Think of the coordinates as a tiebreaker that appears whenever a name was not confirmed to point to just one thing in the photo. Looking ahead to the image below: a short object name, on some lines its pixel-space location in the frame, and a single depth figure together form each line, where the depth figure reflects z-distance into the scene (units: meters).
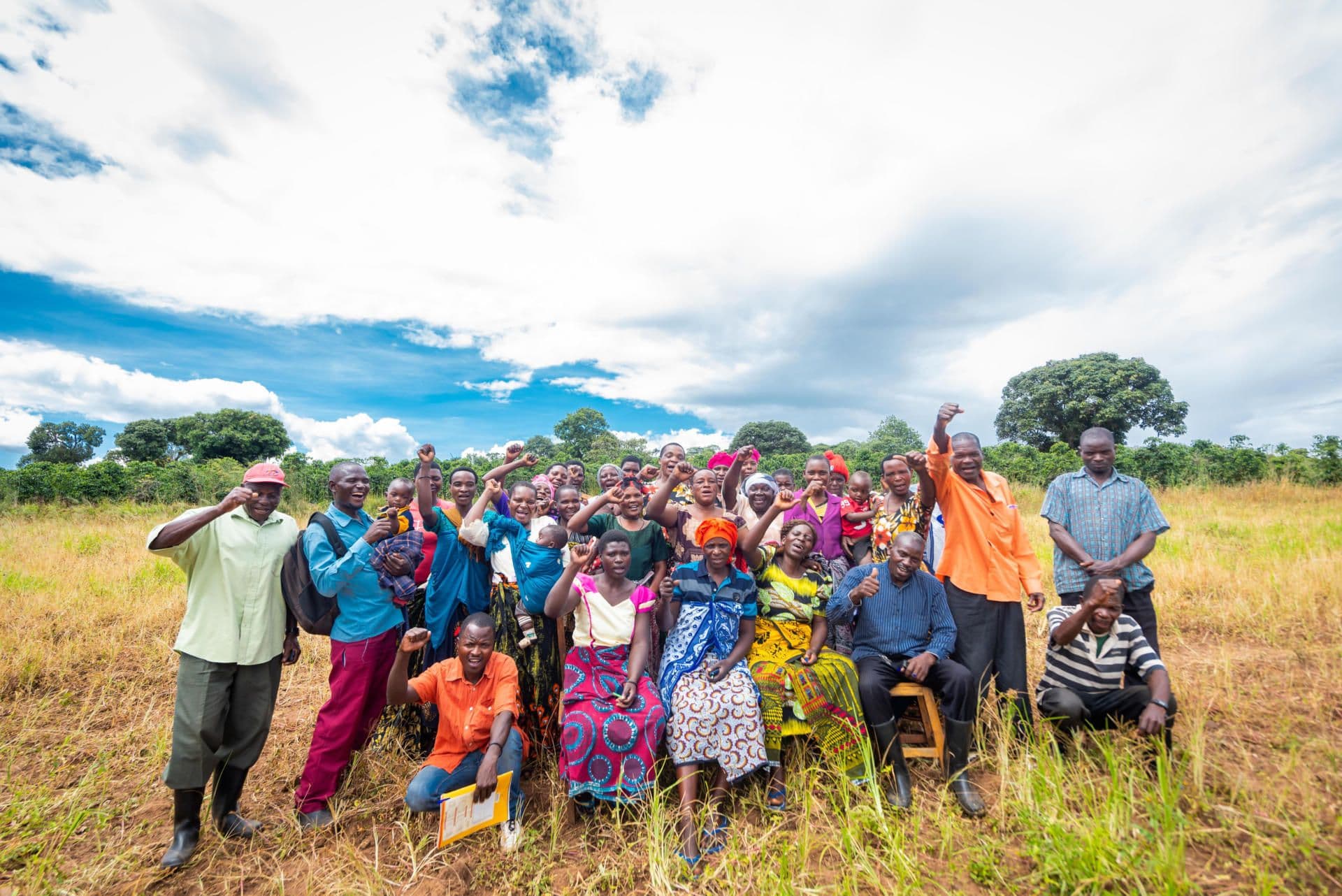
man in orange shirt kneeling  3.34
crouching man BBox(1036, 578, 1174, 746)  3.37
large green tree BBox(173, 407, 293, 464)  35.91
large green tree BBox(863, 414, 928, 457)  34.22
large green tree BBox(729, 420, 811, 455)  37.94
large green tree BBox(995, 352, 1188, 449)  27.56
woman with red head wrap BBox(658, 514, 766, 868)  3.35
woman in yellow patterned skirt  3.56
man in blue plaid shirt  3.88
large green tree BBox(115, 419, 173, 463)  38.50
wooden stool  3.64
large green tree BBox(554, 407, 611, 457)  37.91
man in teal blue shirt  3.44
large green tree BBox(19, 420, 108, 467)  39.97
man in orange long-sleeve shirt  3.91
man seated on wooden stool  3.56
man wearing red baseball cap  3.18
